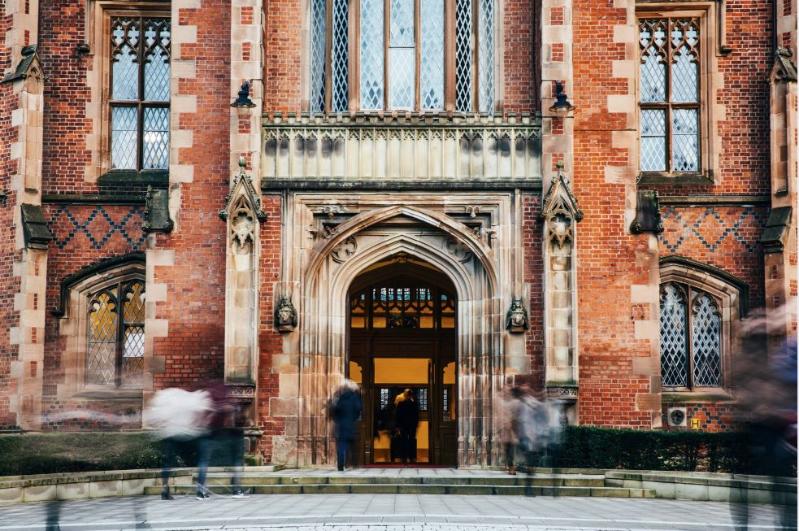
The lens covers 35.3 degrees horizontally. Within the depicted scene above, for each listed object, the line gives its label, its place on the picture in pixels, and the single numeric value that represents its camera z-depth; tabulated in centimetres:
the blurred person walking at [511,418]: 1792
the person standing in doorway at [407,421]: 2348
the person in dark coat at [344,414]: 1857
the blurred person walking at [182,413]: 1562
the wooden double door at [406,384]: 2364
